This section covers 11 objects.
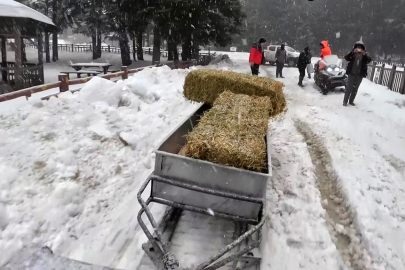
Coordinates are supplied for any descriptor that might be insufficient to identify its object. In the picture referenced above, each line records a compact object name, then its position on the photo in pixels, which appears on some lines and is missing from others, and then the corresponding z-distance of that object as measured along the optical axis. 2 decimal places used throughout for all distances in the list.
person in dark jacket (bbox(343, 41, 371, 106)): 10.19
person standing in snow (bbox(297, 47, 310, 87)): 15.14
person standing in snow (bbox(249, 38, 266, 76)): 14.04
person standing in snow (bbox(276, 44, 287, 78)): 16.91
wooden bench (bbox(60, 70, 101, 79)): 16.90
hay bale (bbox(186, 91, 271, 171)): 3.78
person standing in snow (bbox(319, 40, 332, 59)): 14.78
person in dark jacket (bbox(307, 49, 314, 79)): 16.73
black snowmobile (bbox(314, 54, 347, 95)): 13.36
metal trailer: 3.62
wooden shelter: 12.70
